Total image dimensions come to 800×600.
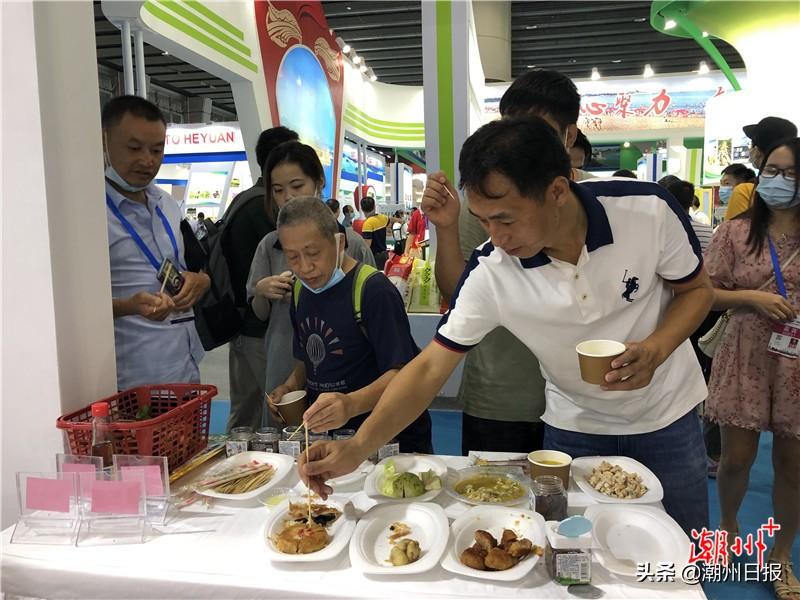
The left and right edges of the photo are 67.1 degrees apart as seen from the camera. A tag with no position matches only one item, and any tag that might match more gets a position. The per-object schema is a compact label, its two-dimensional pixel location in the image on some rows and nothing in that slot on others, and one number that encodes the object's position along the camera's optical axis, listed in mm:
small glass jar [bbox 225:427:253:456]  1848
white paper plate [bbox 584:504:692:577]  1231
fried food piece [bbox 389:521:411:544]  1385
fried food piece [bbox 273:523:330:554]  1294
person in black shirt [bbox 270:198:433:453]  1905
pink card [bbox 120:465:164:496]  1419
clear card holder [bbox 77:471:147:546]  1392
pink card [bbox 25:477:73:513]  1405
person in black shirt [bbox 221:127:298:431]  2773
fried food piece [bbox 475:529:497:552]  1271
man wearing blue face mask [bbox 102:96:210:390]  2104
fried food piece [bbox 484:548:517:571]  1213
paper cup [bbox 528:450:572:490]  1524
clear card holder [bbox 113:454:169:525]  1421
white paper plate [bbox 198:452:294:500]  1671
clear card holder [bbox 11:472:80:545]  1406
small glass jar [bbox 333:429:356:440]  1736
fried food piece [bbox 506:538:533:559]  1239
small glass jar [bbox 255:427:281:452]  1854
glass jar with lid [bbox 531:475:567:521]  1399
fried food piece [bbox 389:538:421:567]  1255
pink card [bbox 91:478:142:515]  1392
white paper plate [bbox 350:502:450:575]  1231
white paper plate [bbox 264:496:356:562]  1268
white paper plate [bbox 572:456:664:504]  1457
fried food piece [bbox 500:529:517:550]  1279
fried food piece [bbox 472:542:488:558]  1250
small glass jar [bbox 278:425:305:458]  1802
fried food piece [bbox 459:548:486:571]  1224
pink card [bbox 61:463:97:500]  1410
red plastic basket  1582
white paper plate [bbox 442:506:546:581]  1262
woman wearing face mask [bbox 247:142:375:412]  2439
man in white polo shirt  1437
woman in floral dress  2385
